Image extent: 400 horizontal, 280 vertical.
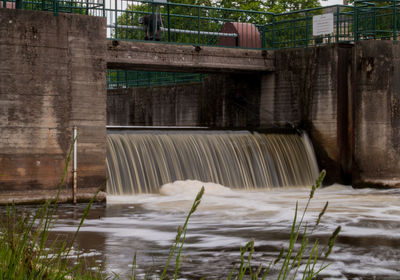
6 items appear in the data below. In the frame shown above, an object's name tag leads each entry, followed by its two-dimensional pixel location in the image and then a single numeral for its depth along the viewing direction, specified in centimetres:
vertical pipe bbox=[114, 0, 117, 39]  1769
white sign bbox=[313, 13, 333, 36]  1943
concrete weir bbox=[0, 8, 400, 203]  1335
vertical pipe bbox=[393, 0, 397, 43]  1844
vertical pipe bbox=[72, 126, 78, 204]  1370
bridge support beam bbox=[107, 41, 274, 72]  1767
